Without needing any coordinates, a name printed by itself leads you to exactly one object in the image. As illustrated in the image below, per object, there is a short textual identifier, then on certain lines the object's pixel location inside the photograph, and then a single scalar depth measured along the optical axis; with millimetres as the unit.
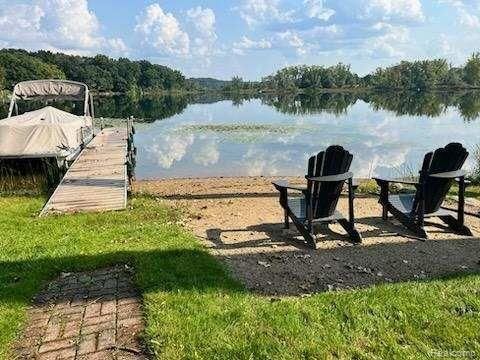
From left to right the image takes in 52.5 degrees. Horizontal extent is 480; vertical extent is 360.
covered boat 14984
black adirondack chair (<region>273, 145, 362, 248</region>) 6289
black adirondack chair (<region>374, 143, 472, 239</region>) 6496
